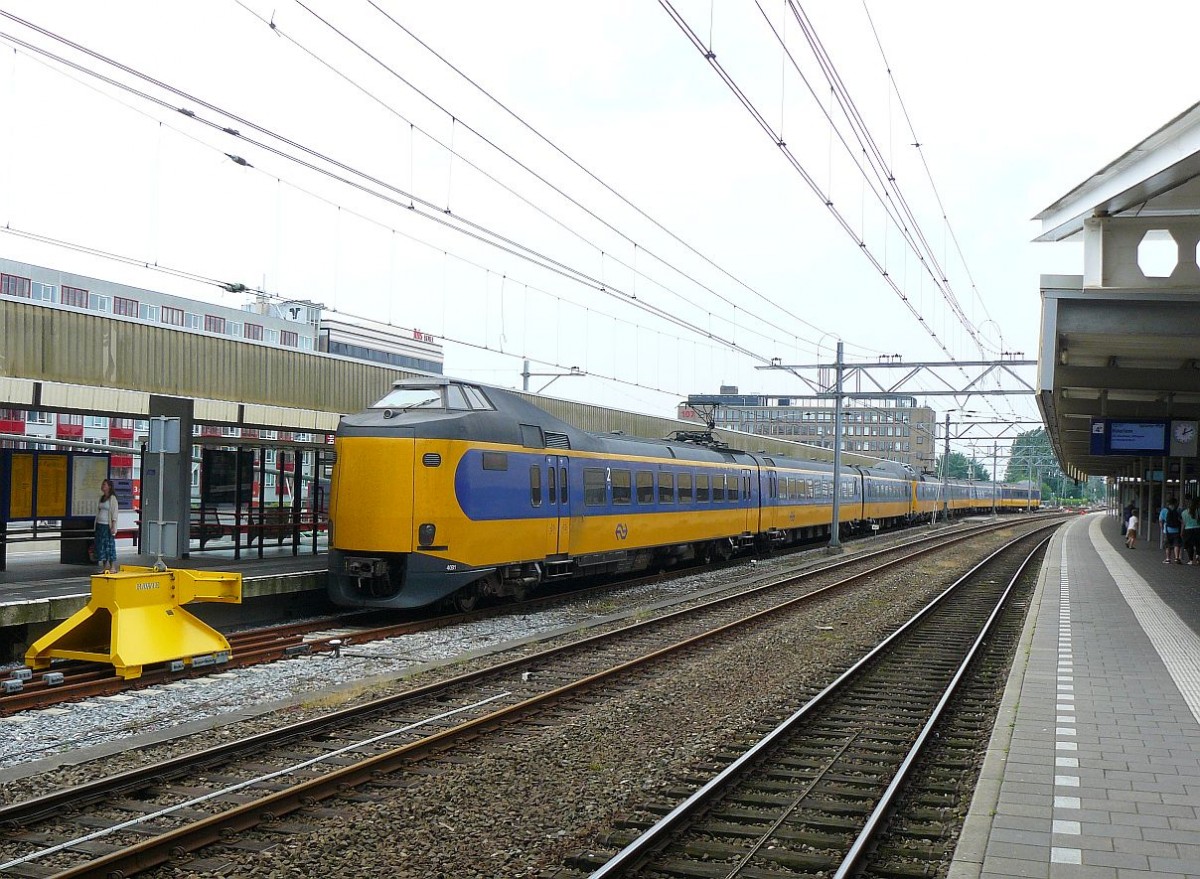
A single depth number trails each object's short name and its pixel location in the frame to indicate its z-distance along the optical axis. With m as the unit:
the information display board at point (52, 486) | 15.82
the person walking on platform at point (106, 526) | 15.20
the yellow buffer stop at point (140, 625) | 10.77
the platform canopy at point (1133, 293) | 10.66
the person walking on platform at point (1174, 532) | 27.25
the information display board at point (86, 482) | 16.42
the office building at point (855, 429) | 123.43
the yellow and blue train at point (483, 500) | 14.48
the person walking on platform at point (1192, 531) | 26.12
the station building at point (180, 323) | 47.81
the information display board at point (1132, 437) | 22.12
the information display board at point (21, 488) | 15.24
